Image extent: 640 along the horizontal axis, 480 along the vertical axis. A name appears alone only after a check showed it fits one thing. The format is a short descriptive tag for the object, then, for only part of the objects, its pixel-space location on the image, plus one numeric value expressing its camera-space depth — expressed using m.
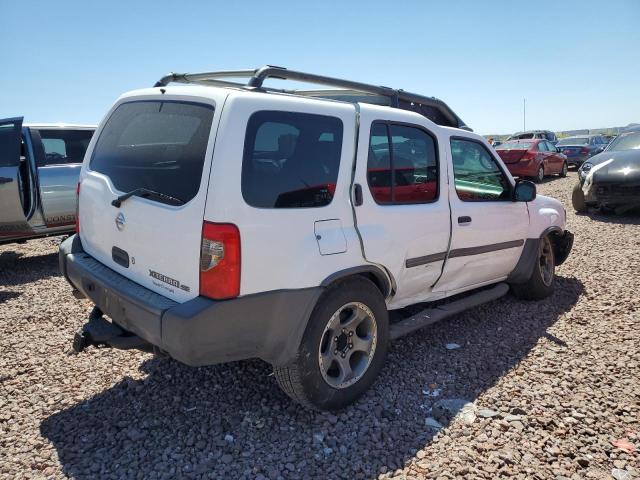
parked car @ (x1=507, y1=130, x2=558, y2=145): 24.27
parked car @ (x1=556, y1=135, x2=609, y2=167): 20.12
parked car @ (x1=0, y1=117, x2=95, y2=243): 5.84
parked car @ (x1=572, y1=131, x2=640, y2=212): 8.56
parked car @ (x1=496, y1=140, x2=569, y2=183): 15.31
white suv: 2.37
